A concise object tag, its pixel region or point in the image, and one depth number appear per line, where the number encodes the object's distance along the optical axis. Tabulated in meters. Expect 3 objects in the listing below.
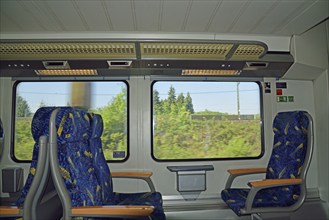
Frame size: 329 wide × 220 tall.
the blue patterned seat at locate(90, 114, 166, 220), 1.88
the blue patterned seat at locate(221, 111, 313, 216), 1.89
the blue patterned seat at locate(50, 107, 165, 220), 1.36
